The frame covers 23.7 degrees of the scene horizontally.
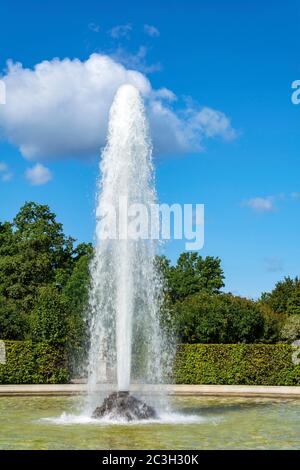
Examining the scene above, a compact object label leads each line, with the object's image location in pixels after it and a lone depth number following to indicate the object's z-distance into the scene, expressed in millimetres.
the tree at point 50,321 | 31172
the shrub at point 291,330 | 38844
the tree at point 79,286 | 49219
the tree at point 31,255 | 55625
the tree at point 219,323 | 36659
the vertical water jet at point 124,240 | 18438
